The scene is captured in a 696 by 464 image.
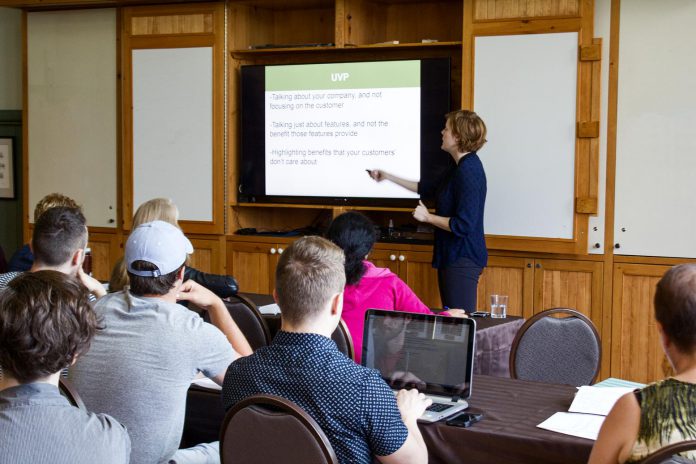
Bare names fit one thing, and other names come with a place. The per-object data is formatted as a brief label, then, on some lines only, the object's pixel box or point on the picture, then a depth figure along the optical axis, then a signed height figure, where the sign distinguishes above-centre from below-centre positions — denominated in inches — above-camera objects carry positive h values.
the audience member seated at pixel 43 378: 65.2 -14.9
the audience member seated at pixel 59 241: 123.0 -9.0
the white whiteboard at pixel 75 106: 251.9 +19.3
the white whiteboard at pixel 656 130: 193.5 +10.7
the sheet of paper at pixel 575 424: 89.2 -24.6
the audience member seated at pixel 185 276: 126.0 -13.8
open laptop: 98.3 -19.3
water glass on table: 153.2 -21.3
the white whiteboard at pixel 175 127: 240.8 +13.0
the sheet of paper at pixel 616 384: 109.7 -24.6
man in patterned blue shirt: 77.4 -17.2
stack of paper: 90.4 -24.4
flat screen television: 223.9 +12.1
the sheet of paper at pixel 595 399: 96.8 -24.0
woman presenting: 195.2 -8.2
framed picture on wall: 279.0 +1.7
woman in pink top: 134.2 -16.1
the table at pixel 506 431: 88.1 -25.2
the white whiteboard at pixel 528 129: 201.5 +11.2
